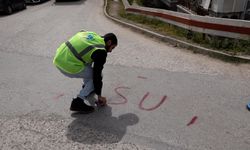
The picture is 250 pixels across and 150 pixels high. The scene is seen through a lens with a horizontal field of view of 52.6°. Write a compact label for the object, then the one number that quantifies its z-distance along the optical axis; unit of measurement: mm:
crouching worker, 3613
